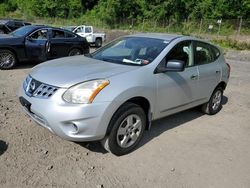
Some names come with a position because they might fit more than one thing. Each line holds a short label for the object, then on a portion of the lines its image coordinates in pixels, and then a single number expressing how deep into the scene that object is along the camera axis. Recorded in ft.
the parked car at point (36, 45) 21.09
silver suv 8.13
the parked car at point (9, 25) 35.05
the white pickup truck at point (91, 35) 44.94
